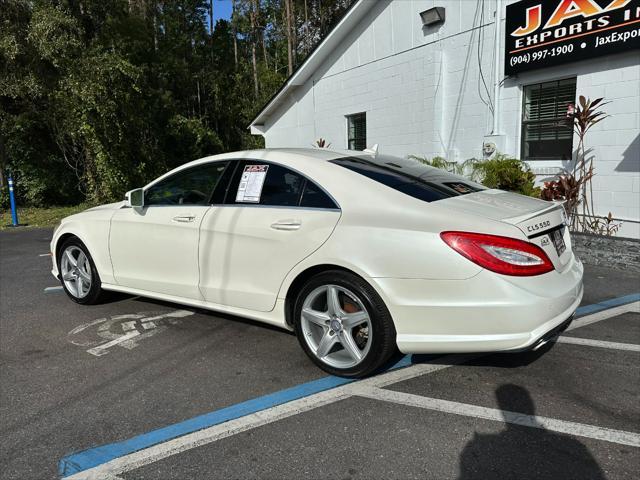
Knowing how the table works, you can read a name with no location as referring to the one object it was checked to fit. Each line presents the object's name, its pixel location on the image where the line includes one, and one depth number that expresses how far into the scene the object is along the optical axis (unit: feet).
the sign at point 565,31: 22.84
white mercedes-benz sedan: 9.44
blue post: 38.68
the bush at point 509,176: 26.45
